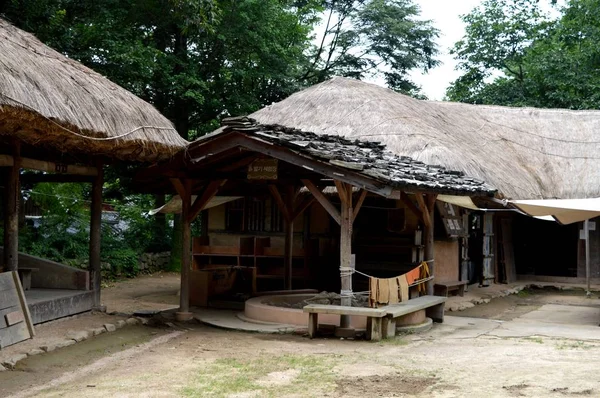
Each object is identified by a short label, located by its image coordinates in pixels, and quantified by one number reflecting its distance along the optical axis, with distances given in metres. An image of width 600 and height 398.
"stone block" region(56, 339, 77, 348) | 9.07
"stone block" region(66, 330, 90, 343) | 9.53
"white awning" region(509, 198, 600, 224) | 13.05
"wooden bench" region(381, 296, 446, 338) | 10.24
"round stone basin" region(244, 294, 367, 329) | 10.75
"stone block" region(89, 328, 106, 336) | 10.05
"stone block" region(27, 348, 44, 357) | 8.48
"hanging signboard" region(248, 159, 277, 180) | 11.06
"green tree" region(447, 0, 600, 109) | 24.00
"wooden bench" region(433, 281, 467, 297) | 15.41
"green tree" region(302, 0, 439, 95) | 26.64
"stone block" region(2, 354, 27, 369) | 7.92
